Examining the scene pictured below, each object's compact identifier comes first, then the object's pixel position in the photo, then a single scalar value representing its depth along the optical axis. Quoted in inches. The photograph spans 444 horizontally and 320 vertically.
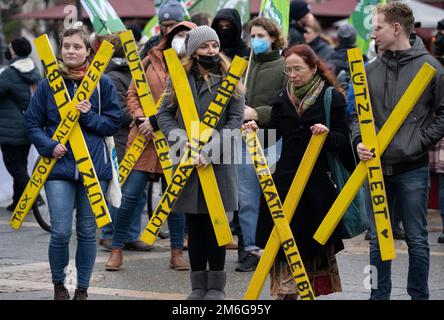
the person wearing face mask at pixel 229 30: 691.9
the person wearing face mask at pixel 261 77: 650.9
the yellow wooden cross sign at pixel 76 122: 534.4
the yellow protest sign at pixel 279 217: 499.6
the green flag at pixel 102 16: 677.9
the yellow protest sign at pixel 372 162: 493.7
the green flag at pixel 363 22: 959.3
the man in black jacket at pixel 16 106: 927.8
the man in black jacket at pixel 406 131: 502.7
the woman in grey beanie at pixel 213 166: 518.9
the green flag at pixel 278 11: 703.7
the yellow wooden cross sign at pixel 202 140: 509.7
